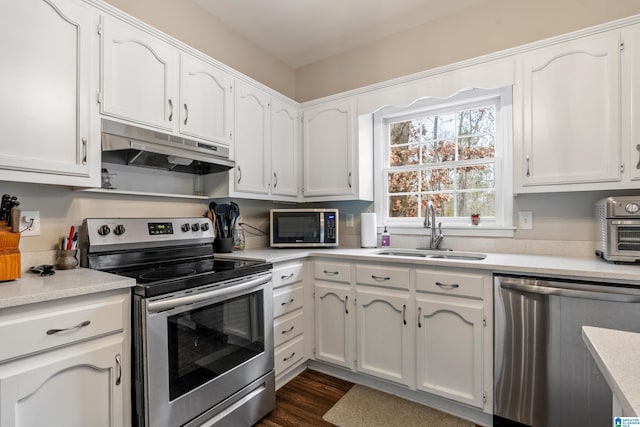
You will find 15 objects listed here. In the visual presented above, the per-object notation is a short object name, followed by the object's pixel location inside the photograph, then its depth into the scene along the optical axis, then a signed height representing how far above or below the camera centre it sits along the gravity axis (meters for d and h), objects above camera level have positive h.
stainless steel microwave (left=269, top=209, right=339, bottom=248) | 2.57 -0.12
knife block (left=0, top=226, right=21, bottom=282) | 1.25 -0.17
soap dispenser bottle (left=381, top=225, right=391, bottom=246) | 2.65 -0.22
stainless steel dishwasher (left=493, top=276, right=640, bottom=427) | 1.44 -0.68
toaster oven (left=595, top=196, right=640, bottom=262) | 1.58 -0.08
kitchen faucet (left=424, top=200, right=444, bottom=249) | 2.41 -0.12
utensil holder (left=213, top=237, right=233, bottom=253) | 2.31 -0.23
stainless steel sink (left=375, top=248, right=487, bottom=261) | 2.21 -0.31
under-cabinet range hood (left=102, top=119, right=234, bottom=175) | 1.58 +0.35
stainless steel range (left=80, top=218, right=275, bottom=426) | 1.33 -0.54
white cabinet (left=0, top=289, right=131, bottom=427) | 1.04 -0.55
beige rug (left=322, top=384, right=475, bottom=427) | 1.80 -1.21
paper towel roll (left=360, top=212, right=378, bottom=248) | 2.66 -0.14
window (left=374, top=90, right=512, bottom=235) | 2.34 +0.43
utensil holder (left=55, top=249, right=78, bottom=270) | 1.55 -0.24
